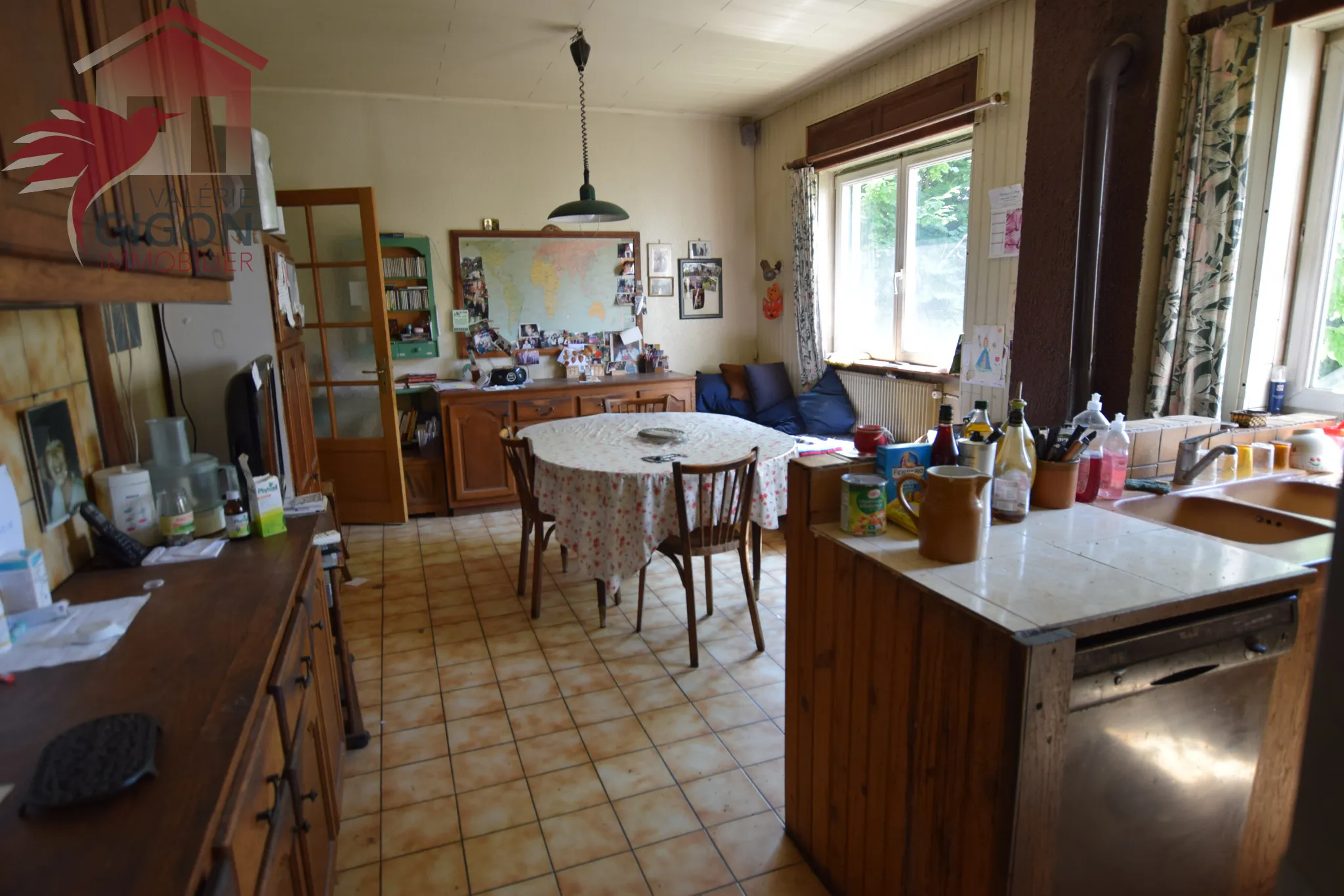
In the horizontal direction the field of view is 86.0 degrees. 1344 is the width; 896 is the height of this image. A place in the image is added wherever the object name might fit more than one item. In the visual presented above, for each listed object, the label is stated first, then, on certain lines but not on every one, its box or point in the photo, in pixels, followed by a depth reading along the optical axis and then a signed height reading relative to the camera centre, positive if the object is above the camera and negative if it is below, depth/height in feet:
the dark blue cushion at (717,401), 17.26 -1.87
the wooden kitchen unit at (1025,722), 3.82 -2.36
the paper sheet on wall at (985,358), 11.55 -0.68
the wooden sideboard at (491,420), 14.89 -1.94
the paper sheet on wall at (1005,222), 10.94 +1.44
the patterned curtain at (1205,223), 7.70 +0.98
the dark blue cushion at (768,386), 17.20 -1.54
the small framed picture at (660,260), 17.63 +1.53
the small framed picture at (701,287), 18.01 +0.87
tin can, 5.03 -1.28
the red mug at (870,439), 5.55 -0.92
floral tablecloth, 9.02 -2.13
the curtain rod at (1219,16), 7.43 +3.08
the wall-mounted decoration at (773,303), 17.85 +0.44
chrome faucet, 6.31 -1.30
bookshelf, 15.48 +0.79
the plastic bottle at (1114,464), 6.06 -1.24
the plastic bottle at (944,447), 5.32 -0.95
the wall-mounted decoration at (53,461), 4.89 -0.88
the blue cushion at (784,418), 16.22 -2.22
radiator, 13.65 -1.67
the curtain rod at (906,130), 11.01 +3.32
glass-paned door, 13.74 -0.50
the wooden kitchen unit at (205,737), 2.62 -1.83
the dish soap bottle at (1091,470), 5.91 -1.26
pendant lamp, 11.39 +1.84
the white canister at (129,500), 5.52 -1.27
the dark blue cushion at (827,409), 15.74 -1.95
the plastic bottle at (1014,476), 5.37 -1.17
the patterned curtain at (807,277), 15.85 +0.95
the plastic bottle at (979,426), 5.40 -0.82
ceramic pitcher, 4.52 -1.23
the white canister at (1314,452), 6.64 -1.30
